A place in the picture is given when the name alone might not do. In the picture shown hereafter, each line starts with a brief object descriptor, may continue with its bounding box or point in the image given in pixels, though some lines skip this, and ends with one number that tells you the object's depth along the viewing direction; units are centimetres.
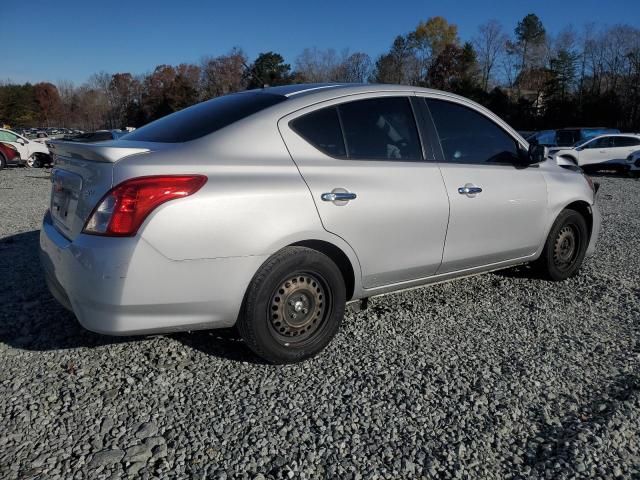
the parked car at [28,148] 1928
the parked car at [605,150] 1972
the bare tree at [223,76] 6894
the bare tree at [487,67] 6303
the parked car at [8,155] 1856
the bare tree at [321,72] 5506
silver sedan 265
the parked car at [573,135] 2274
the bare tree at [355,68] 5650
